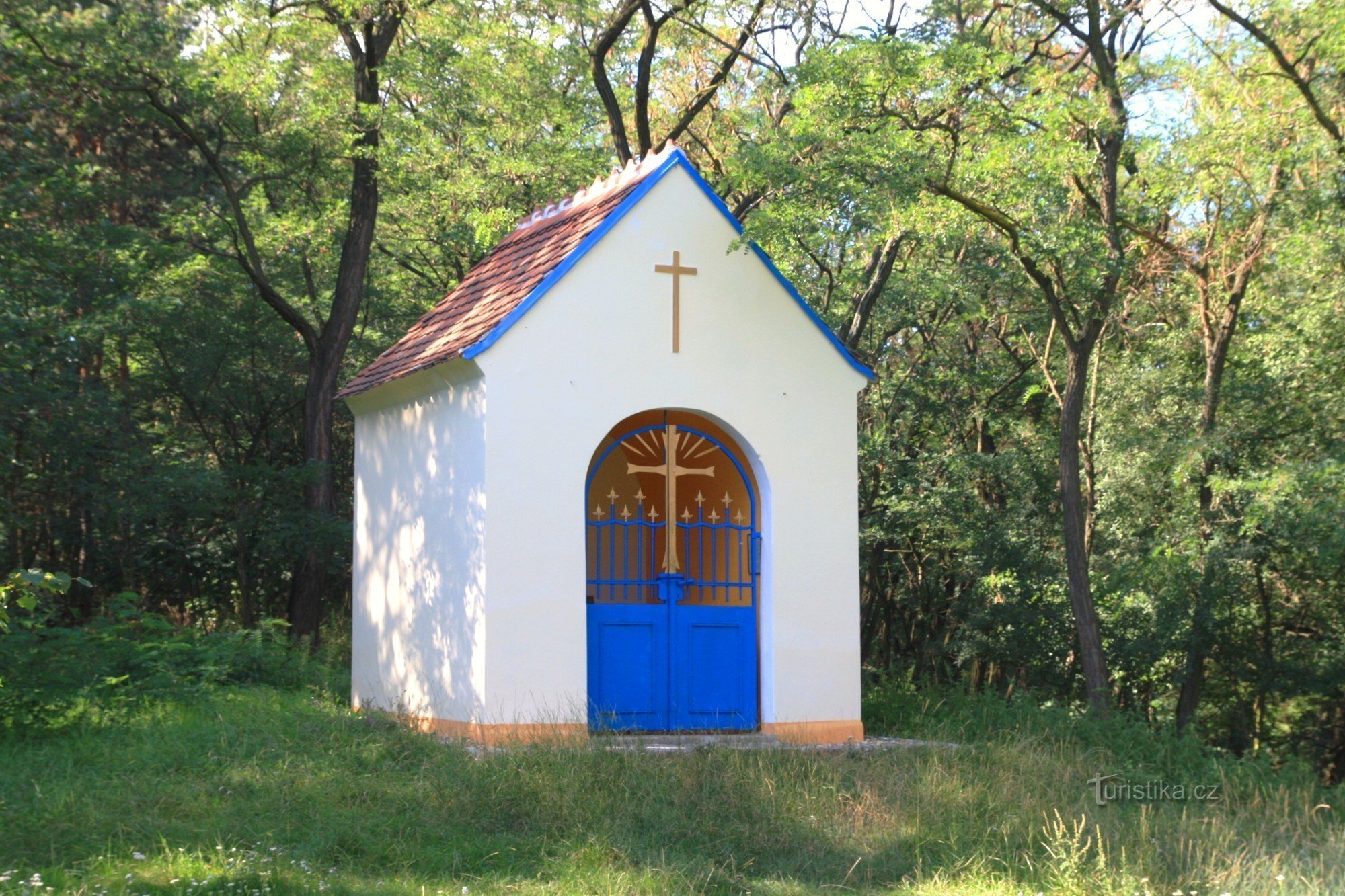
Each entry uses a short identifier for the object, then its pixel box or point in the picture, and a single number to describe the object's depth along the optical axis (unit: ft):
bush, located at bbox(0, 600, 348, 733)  31.55
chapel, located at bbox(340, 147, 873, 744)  31.42
